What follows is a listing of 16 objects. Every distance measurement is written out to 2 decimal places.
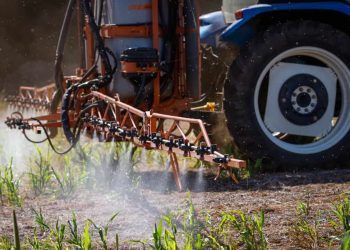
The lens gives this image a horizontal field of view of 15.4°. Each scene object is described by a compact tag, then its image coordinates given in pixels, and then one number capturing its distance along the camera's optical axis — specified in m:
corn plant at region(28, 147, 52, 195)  8.92
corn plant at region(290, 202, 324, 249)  5.62
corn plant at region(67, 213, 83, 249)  5.45
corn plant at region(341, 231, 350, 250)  4.72
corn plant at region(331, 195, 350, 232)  5.62
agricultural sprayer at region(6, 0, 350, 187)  9.76
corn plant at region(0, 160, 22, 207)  7.98
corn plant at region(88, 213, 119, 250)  5.48
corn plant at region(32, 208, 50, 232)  6.03
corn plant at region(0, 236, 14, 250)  5.64
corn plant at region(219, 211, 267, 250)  5.38
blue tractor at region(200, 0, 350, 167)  9.75
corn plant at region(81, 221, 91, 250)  5.40
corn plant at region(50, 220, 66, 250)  5.51
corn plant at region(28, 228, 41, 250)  5.43
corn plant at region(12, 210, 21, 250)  3.88
